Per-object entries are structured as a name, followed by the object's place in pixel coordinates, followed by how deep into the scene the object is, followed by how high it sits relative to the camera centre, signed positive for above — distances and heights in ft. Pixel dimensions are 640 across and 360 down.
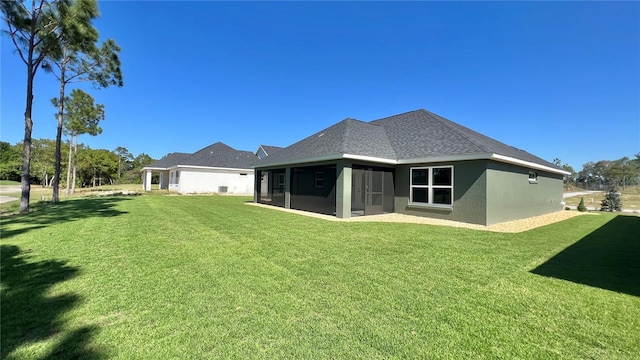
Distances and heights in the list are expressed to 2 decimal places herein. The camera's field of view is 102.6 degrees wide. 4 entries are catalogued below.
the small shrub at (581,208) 56.29 -4.63
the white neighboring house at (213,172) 85.22 +3.62
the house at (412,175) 31.71 +1.49
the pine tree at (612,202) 64.08 -3.72
